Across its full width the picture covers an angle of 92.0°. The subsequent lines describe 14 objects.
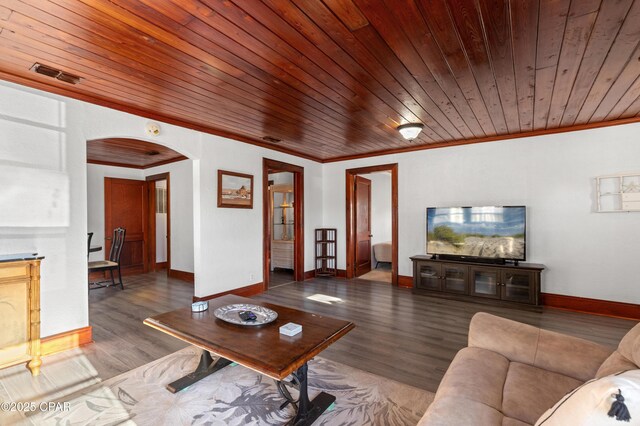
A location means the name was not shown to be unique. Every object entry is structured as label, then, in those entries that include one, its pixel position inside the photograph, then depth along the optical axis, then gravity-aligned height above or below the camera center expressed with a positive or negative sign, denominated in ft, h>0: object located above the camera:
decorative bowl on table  7.09 -2.46
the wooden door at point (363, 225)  21.22 -0.87
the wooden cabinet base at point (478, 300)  13.55 -4.18
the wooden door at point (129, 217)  21.08 -0.17
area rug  6.35 -4.21
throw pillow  2.47 -1.63
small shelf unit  21.07 -2.78
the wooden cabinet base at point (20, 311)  7.68 -2.45
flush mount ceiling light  13.04 +3.51
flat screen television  14.34 -1.01
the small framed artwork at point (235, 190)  14.82 +1.18
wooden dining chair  16.66 -2.70
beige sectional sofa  4.16 -2.67
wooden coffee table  5.50 -2.57
